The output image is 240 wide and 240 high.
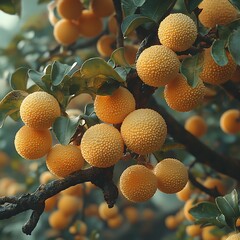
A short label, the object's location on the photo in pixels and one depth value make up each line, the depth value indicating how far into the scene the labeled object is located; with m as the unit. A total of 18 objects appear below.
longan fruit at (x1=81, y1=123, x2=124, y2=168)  0.54
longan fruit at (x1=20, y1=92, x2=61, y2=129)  0.57
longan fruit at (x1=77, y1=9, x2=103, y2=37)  0.91
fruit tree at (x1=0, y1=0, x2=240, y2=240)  0.55
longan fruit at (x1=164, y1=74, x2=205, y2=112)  0.56
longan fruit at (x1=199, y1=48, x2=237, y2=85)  0.58
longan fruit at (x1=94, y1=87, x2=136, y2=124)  0.56
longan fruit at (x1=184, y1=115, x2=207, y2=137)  1.03
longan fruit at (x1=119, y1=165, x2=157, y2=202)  0.57
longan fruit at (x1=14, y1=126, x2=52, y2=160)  0.58
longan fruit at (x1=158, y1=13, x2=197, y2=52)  0.56
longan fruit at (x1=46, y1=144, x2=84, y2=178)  0.58
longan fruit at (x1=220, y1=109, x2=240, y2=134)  0.94
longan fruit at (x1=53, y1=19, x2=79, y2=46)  0.91
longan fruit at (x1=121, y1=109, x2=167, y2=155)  0.54
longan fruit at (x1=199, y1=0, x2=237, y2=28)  0.60
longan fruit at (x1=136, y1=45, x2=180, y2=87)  0.54
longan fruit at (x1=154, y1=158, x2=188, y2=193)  0.59
